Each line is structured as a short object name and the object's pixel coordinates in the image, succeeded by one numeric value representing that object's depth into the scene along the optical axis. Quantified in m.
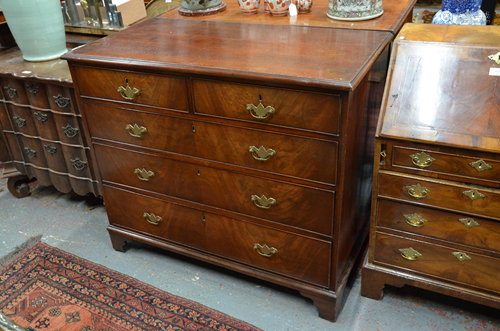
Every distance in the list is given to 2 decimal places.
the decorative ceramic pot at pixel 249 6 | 2.18
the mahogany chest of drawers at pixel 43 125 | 2.31
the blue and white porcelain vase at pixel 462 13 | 1.99
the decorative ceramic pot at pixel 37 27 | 2.35
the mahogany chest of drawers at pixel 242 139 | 1.57
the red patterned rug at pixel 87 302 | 1.95
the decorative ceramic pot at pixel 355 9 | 1.95
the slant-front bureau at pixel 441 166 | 1.51
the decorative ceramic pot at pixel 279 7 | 2.08
